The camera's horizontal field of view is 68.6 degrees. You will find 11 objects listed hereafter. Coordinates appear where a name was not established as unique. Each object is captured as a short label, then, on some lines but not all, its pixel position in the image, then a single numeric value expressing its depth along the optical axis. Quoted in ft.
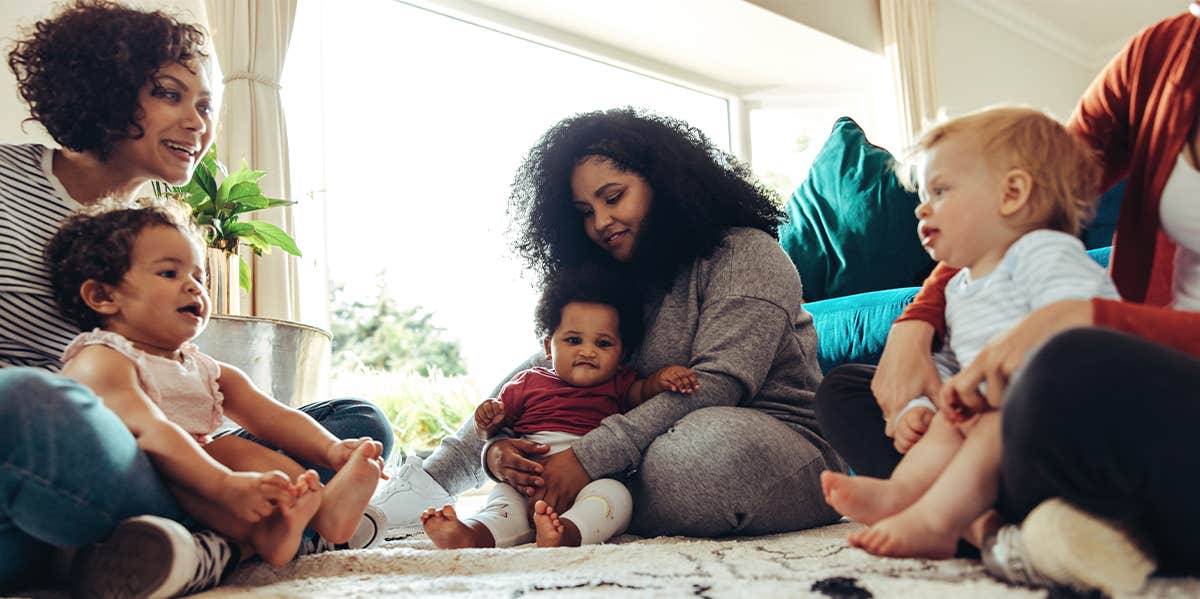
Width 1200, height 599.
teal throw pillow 7.11
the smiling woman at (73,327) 2.81
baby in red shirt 4.63
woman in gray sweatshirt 4.54
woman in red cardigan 2.13
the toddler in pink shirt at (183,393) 3.29
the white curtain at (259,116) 7.70
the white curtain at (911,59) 13.57
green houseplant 6.30
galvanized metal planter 5.73
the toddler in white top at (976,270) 2.71
